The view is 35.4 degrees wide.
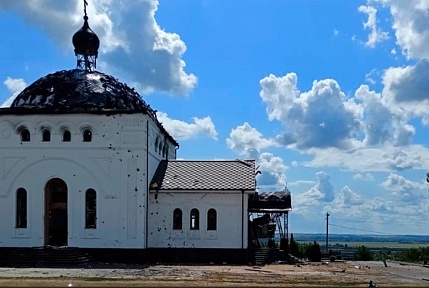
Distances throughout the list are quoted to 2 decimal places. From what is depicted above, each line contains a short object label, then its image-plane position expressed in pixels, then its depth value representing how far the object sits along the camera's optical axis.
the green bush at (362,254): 59.31
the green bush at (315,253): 47.14
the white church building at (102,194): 40.00
